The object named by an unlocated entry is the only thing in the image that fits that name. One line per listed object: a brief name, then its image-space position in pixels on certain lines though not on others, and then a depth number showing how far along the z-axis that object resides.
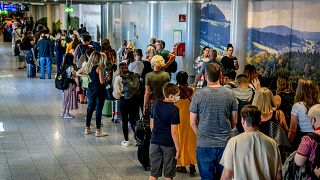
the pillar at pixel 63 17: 34.78
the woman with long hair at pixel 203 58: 13.77
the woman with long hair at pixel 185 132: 7.59
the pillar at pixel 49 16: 38.03
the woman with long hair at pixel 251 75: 8.48
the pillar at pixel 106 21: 28.22
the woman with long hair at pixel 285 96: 7.07
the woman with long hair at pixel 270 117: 6.30
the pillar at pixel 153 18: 21.73
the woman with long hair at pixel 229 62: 12.84
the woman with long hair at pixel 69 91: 11.91
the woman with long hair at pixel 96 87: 10.04
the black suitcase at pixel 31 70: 19.42
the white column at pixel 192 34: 19.38
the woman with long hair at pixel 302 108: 6.45
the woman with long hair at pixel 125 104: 9.35
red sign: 19.37
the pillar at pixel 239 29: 15.55
